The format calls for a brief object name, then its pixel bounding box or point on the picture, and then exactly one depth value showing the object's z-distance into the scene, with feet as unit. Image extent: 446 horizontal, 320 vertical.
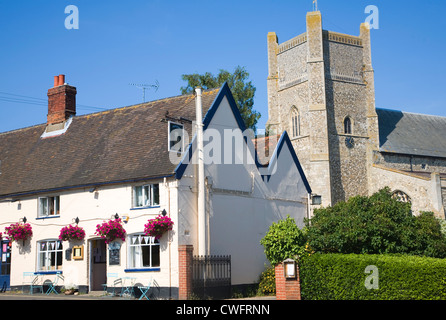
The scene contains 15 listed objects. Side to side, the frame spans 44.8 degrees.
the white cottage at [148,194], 71.87
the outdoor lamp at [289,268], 59.26
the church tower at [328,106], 171.22
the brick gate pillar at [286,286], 59.77
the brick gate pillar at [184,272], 66.85
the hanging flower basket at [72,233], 77.20
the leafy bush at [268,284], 79.71
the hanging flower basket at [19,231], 82.79
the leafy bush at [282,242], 68.26
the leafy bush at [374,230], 71.31
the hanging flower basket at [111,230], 73.10
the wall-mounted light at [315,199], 96.85
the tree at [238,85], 162.20
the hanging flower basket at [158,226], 68.80
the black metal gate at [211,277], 69.21
